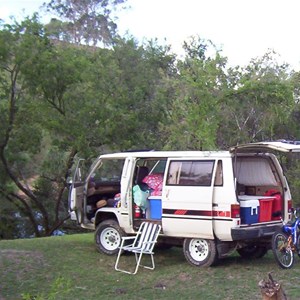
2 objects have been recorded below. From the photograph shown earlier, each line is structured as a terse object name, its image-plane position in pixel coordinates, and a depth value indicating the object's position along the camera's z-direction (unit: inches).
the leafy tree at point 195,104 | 697.0
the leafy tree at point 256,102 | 782.5
